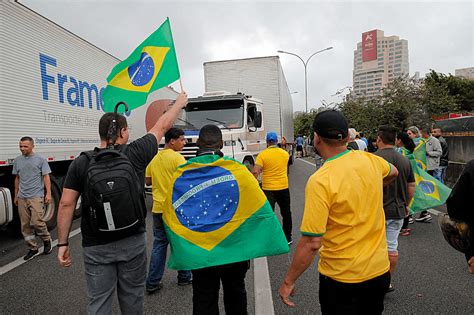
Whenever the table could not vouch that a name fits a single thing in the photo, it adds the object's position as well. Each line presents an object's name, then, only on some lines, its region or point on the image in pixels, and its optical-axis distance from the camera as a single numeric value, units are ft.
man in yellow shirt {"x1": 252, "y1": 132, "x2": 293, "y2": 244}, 19.34
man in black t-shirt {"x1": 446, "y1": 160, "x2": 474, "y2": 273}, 7.06
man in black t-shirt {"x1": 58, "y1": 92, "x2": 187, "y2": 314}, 8.48
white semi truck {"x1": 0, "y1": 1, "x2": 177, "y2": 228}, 20.93
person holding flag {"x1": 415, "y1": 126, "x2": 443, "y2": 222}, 26.86
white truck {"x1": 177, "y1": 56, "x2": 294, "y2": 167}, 31.35
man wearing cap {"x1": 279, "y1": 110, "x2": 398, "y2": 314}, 6.76
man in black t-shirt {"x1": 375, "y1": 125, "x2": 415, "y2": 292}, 12.82
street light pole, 112.11
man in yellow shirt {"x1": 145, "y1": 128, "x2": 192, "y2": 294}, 14.06
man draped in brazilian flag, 8.52
